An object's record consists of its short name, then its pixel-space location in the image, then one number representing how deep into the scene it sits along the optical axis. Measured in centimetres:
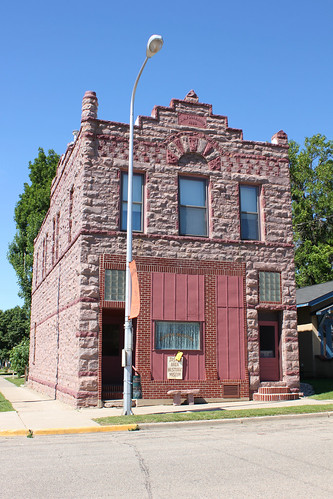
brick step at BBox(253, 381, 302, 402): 1622
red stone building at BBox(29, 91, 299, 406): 1564
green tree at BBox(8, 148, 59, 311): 3810
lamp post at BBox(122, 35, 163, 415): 1263
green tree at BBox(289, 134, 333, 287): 3681
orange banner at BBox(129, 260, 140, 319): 1295
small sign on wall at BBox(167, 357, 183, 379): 1566
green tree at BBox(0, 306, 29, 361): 6275
